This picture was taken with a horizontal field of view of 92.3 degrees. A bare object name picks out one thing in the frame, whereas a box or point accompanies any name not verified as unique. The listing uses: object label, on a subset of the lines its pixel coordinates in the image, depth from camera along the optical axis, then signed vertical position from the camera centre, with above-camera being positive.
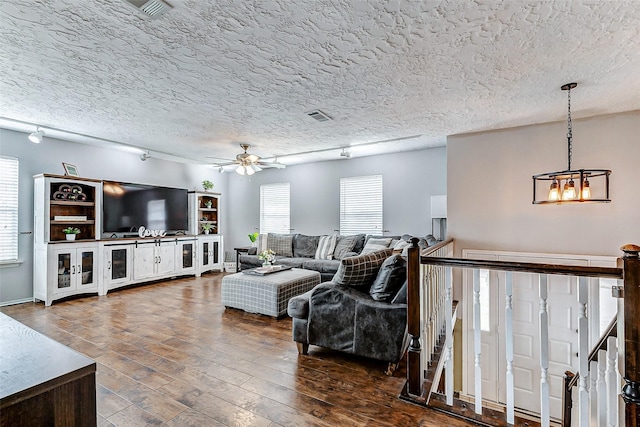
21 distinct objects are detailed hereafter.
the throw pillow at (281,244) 6.75 -0.63
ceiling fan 4.98 +0.88
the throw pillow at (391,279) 2.70 -0.57
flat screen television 5.54 +0.16
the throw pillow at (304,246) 6.56 -0.65
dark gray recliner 2.58 -0.96
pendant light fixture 2.68 +0.24
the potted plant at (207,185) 7.16 +0.73
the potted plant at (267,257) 4.67 -0.63
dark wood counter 0.81 -0.47
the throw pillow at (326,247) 6.15 -0.64
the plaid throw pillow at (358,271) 2.90 -0.53
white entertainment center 4.61 -0.59
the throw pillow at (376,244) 5.45 -0.53
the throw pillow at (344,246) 5.98 -0.61
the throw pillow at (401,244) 4.67 -0.44
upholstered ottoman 3.97 -1.02
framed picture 4.98 +0.77
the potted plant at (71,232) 4.89 -0.25
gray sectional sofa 5.67 -0.71
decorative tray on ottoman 4.48 -0.82
